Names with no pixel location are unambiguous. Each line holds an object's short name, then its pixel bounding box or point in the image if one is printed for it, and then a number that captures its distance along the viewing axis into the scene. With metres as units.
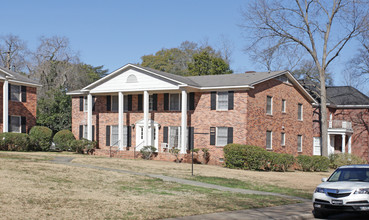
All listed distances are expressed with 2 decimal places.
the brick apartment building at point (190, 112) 31.81
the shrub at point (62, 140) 36.72
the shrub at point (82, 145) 34.84
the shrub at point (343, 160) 35.41
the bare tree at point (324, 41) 36.97
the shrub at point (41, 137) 34.47
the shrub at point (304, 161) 30.97
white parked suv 12.10
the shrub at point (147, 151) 32.47
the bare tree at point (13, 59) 62.50
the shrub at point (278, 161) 28.31
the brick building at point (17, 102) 33.94
